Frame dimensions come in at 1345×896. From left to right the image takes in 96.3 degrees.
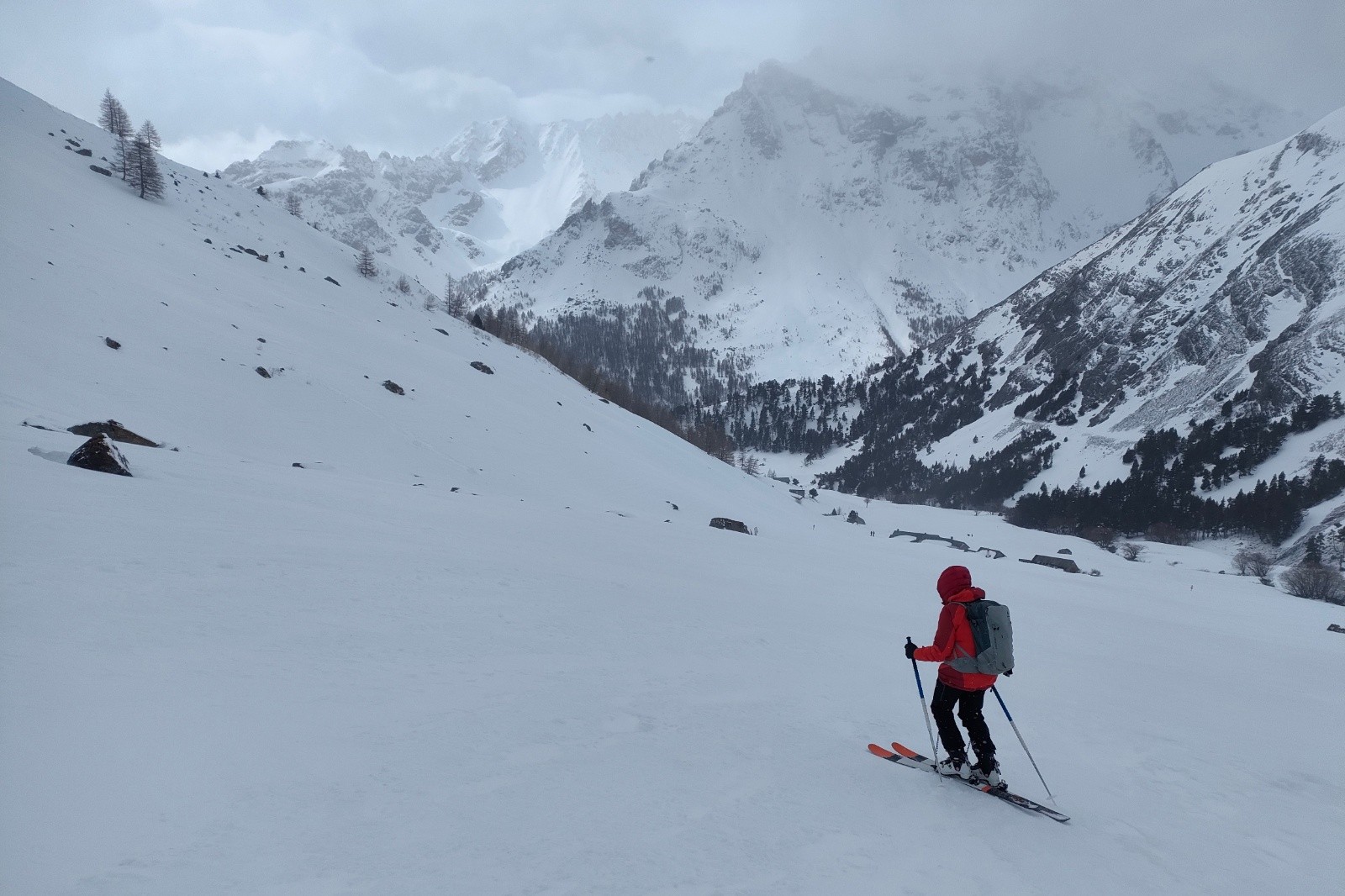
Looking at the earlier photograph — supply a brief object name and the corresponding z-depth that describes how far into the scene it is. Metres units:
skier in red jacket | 6.50
